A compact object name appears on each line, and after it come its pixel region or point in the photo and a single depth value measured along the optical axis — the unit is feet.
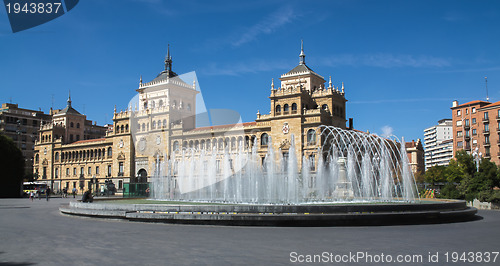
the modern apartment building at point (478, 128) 208.54
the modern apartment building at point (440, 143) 431.14
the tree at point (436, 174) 202.59
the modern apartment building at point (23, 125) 281.13
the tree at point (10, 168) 169.99
